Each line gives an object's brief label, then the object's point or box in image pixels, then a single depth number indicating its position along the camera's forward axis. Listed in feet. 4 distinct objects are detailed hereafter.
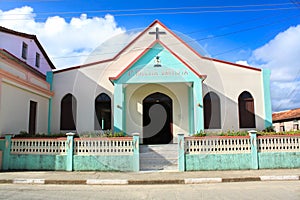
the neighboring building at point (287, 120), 71.39
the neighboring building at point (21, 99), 31.17
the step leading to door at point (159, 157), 30.55
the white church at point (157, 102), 43.60
